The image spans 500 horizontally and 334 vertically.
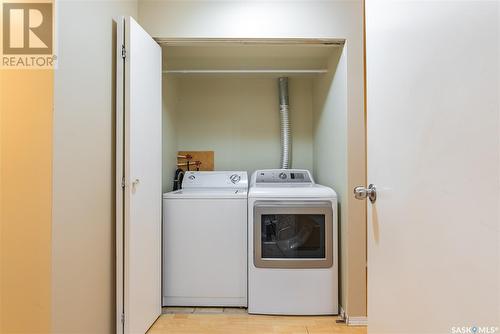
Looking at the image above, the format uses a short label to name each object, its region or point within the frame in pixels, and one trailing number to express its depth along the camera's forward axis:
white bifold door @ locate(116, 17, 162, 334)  1.57
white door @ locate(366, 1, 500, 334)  0.54
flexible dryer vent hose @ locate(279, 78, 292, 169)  2.80
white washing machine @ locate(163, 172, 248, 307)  2.11
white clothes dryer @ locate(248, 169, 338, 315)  2.01
